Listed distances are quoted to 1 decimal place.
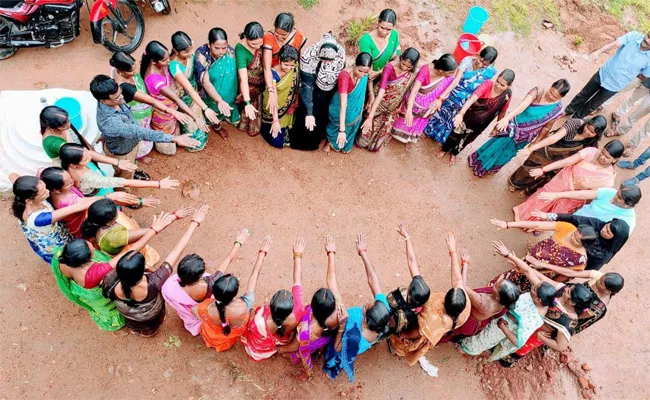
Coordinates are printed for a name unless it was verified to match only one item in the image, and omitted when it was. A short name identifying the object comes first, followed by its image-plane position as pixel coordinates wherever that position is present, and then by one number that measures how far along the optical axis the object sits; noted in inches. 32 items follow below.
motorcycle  188.2
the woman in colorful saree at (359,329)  122.4
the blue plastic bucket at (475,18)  246.2
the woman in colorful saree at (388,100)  170.4
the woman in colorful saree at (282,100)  165.7
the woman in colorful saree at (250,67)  159.5
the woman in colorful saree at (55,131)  129.0
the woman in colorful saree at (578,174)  164.7
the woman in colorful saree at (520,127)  177.3
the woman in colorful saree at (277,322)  117.6
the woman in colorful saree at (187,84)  155.3
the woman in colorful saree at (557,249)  149.2
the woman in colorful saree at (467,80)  176.2
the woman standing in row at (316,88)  162.9
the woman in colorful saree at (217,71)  160.2
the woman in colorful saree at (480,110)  176.2
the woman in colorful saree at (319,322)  117.0
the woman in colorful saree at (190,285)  120.9
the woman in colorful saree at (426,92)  175.2
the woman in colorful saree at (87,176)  127.0
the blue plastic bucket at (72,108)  163.0
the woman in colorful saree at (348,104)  166.6
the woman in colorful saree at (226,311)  117.4
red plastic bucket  233.1
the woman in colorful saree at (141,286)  112.8
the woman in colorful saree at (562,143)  173.2
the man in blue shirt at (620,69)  209.8
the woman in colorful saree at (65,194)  120.7
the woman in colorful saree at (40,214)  115.2
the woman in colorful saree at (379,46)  179.2
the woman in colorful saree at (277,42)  161.9
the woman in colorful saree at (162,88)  150.3
